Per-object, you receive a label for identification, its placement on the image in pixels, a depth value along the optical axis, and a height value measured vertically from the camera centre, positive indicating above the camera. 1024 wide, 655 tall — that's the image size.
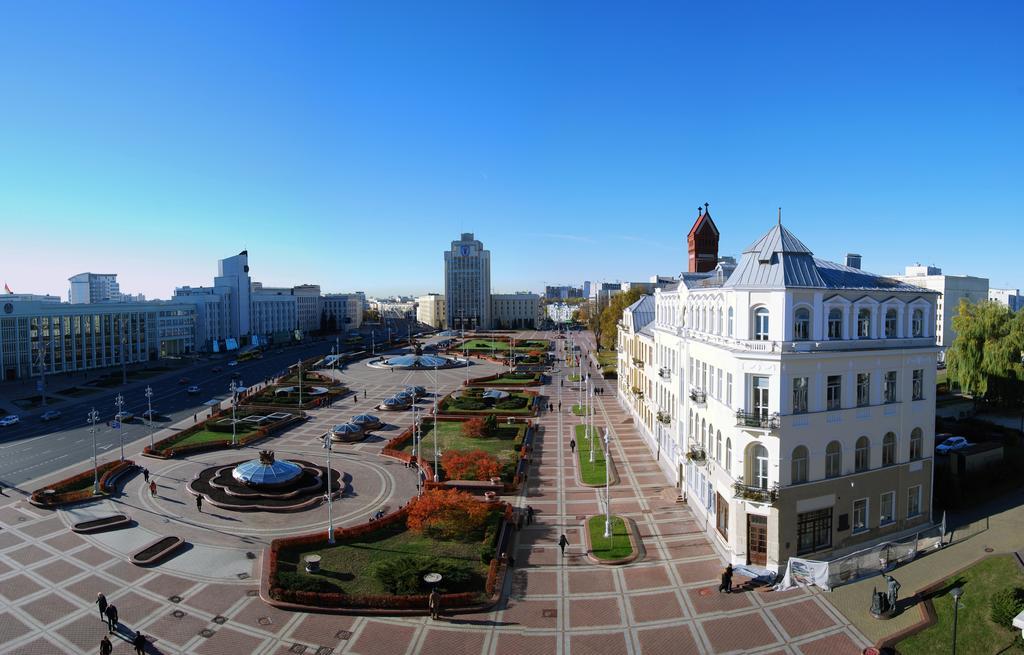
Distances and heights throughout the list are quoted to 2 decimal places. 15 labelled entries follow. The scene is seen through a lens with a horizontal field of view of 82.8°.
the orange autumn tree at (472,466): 41.31 -11.52
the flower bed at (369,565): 24.61 -12.52
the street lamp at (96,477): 38.53 -11.68
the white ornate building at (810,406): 26.59 -4.80
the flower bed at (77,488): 36.41 -11.90
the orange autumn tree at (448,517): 31.47 -11.40
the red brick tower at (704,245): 57.91 +6.31
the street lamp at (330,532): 30.86 -11.97
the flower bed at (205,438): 48.42 -11.83
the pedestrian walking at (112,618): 22.58 -12.12
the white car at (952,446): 42.63 -10.68
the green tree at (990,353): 50.50 -4.09
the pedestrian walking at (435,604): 24.03 -12.28
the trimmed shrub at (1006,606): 21.53 -11.30
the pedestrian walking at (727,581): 25.22 -11.90
